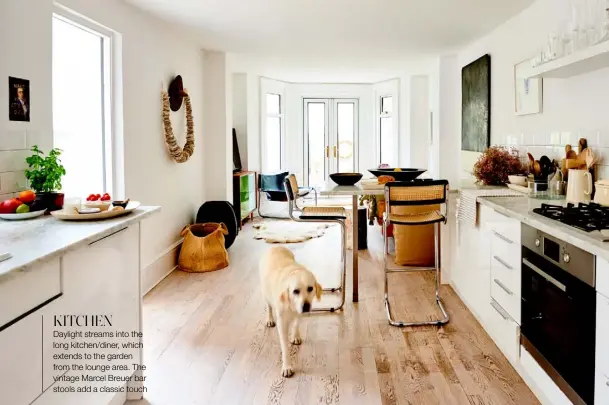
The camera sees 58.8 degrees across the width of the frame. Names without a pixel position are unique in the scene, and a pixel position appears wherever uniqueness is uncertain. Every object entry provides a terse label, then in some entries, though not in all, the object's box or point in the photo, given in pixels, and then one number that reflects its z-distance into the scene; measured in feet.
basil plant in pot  8.98
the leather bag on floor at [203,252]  17.21
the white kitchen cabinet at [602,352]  6.04
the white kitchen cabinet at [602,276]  6.01
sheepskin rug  23.20
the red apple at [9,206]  7.66
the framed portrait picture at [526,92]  13.42
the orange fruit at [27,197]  7.89
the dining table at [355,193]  12.85
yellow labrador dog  9.41
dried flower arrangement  14.06
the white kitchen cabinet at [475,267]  10.96
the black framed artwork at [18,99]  8.89
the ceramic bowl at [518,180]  12.96
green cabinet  24.95
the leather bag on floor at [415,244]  16.71
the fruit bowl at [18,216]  7.57
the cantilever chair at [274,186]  27.09
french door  34.99
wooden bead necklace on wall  16.44
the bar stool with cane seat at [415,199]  11.89
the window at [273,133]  31.37
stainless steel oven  6.50
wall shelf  8.62
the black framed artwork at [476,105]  17.81
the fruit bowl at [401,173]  14.58
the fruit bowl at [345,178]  14.26
